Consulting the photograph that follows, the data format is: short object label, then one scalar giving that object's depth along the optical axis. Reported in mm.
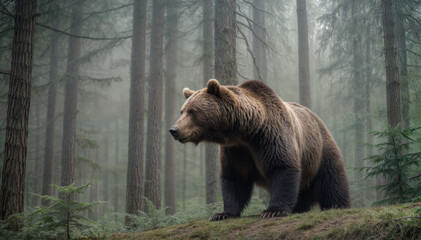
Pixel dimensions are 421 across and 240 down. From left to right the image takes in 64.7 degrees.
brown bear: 5047
